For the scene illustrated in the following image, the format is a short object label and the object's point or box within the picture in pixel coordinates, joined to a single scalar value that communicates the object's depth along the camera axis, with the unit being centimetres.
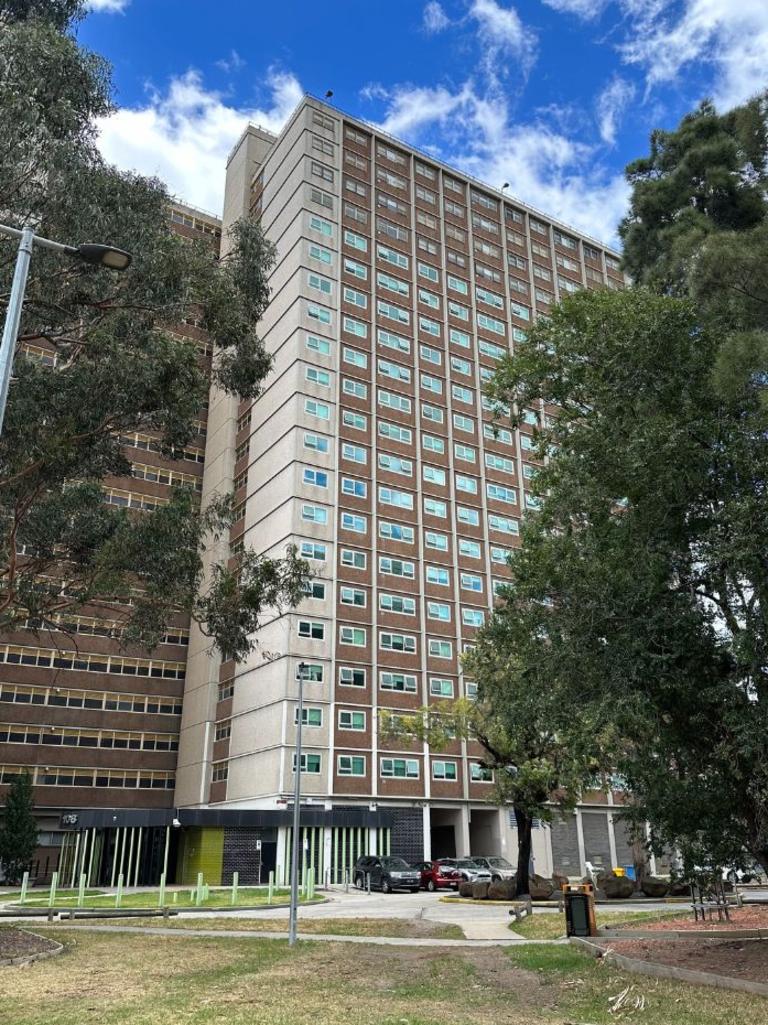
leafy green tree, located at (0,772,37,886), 5075
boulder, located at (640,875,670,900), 3206
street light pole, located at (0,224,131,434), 1043
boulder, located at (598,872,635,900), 3145
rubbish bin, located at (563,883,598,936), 1708
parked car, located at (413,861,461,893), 3966
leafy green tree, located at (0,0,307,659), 1862
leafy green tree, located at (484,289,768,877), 1410
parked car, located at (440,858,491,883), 3878
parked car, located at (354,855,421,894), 3884
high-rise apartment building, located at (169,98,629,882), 5353
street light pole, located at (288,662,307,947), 1733
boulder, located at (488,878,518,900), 3198
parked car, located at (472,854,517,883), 3939
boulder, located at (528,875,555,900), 3203
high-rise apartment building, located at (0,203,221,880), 5831
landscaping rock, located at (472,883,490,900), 3244
